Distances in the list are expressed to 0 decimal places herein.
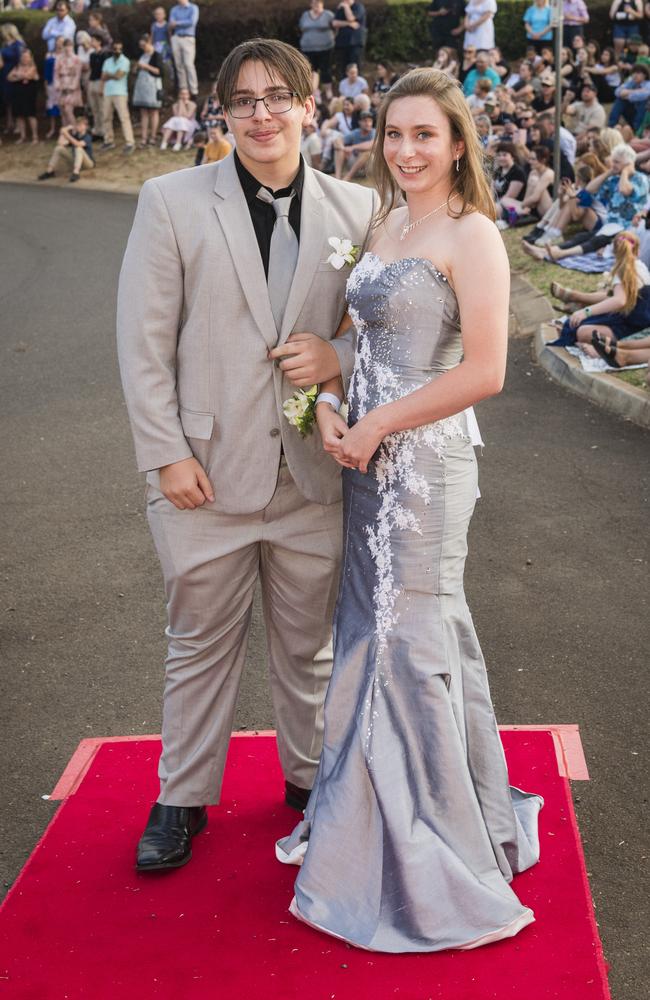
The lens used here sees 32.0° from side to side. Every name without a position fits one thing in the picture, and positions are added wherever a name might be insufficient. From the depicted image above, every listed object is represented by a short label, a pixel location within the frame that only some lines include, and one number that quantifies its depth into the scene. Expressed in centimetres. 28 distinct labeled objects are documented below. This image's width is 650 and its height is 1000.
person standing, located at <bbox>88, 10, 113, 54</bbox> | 2352
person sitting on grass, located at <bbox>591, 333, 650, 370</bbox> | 919
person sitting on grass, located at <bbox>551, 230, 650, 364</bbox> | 959
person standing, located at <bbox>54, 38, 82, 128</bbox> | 2345
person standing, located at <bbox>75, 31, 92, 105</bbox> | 2389
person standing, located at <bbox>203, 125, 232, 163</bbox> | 1742
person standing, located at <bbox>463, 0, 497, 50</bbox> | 2014
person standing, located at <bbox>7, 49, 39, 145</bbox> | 2455
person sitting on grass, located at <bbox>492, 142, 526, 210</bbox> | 1510
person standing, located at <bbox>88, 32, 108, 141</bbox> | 2338
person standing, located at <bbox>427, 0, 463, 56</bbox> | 2164
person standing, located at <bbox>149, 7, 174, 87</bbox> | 2366
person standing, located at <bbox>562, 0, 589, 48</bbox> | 1995
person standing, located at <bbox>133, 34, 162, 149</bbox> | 2262
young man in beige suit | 332
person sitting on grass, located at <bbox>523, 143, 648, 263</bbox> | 1248
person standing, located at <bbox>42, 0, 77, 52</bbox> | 2466
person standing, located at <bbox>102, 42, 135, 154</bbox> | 2270
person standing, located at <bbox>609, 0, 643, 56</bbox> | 2050
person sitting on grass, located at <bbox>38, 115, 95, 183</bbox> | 2214
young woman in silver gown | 320
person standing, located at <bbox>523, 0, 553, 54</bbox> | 2009
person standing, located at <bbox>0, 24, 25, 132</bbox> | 2497
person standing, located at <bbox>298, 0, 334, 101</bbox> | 2217
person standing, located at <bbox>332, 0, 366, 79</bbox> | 2197
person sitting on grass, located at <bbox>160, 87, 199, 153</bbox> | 2234
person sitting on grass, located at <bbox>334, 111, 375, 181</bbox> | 1892
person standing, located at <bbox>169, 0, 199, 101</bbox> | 2317
